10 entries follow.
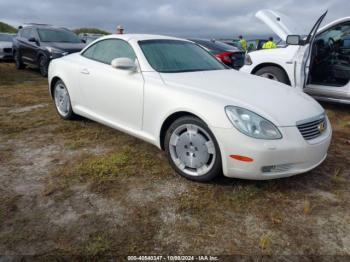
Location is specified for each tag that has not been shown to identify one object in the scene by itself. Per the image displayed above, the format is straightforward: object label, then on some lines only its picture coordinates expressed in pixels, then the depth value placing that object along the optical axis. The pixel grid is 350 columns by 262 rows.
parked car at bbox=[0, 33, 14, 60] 13.40
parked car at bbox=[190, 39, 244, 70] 9.04
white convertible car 2.81
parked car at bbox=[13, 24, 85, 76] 9.24
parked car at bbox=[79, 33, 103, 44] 15.64
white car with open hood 5.92
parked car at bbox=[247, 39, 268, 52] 14.95
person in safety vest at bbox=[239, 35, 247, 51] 15.60
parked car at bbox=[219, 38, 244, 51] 15.43
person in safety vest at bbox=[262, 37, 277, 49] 11.45
